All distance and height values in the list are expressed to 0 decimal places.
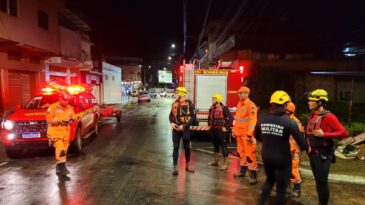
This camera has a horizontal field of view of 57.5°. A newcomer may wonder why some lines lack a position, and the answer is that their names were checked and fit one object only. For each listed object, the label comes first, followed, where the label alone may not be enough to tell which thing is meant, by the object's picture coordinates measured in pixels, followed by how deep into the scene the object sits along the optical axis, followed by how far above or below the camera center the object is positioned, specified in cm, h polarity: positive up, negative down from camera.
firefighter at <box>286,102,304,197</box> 618 -149
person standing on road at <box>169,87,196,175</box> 753 -76
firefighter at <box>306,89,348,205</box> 492 -79
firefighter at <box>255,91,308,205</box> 455 -81
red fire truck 1295 +8
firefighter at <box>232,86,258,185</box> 709 -99
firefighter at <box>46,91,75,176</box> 742 -102
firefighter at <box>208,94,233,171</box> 805 -85
